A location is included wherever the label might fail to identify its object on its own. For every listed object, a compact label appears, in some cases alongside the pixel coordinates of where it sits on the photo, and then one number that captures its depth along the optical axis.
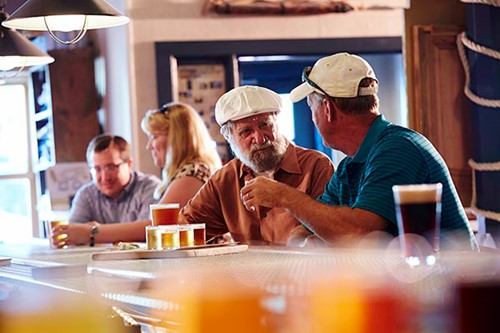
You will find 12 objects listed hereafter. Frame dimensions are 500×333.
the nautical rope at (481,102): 5.39
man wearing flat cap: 5.03
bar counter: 1.15
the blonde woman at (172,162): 6.17
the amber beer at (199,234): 3.86
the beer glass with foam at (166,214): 4.26
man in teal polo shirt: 3.75
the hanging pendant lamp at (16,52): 6.05
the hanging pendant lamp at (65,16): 4.68
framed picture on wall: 9.75
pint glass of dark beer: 2.42
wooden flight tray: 3.38
